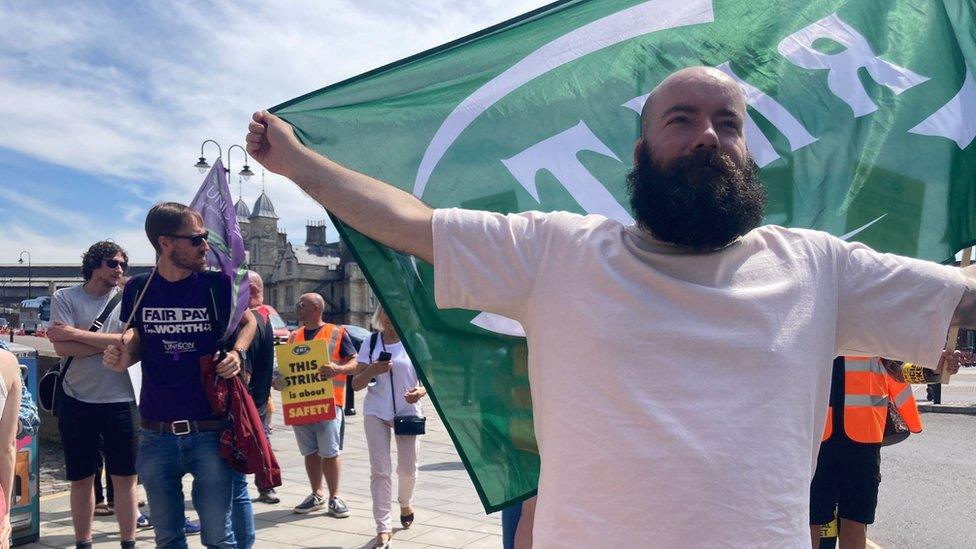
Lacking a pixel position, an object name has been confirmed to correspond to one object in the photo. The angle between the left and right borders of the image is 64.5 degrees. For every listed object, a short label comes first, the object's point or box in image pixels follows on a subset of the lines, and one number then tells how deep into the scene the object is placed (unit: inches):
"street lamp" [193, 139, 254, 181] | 850.1
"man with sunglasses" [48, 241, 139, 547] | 188.2
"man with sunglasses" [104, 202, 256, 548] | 144.6
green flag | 93.4
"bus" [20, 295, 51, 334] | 2225.8
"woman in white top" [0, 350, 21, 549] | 106.7
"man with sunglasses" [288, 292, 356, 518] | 264.8
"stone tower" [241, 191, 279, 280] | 4291.3
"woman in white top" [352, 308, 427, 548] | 239.1
